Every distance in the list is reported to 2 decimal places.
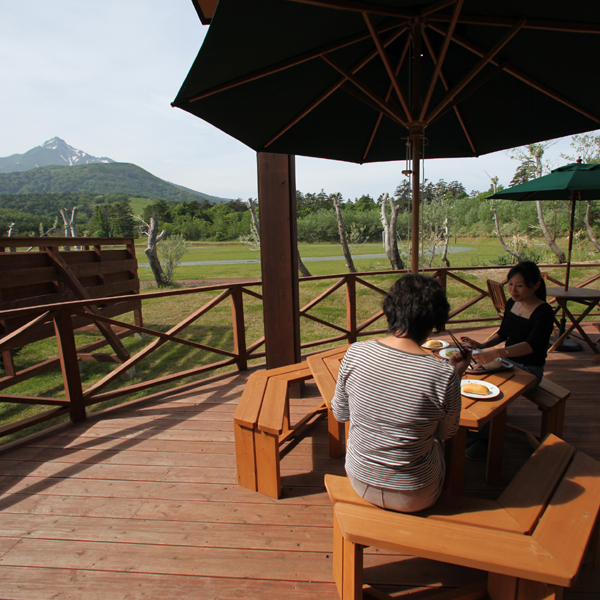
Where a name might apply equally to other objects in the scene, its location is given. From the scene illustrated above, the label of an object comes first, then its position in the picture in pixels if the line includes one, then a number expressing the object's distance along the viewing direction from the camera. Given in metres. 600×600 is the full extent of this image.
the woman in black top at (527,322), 2.02
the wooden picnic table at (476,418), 1.53
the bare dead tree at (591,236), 14.91
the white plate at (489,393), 1.59
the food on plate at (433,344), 2.08
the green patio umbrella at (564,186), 3.44
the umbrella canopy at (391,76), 1.44
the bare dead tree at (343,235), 16.50
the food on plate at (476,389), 1.62
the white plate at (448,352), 1.87
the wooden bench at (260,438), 1.87
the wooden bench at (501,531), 1.01
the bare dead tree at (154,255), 13.47
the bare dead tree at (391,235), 15.55
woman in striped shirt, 1.08
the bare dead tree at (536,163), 16.39
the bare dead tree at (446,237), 15.73
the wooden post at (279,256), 2.91
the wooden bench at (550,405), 2.00
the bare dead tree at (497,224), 15.84
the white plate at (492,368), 1.86
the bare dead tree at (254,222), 18.05
